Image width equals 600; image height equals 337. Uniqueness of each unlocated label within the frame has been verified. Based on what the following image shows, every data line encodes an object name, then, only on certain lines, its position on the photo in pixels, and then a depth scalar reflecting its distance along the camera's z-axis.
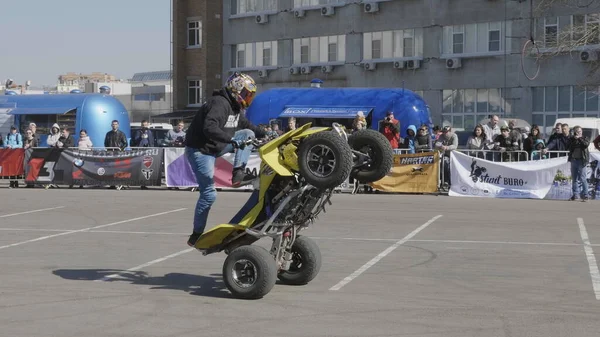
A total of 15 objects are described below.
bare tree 34.12
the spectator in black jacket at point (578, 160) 22.31
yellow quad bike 8.72
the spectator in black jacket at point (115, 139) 27.55
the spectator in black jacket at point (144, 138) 28.70
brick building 64.44
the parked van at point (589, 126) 31.06
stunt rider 9.50
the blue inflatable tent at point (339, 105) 32.16
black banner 26.64
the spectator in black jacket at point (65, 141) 28.75
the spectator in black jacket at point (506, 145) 23.80
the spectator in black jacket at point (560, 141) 23.86
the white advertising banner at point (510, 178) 22.95
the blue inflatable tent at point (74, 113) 35.81
